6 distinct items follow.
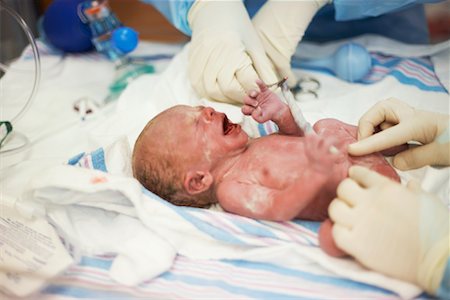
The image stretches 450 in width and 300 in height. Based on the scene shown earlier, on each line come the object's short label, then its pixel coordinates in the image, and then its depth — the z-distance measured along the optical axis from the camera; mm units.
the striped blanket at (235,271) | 767
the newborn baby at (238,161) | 841
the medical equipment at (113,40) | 1464
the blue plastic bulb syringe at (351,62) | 1343
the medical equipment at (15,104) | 1250
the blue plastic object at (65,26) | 1597
